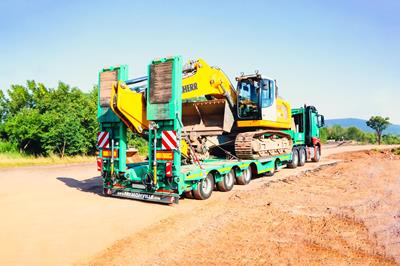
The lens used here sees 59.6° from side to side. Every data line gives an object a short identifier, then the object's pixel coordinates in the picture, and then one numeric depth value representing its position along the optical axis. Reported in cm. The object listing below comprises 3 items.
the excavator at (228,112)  1121
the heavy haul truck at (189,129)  820
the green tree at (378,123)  6872
